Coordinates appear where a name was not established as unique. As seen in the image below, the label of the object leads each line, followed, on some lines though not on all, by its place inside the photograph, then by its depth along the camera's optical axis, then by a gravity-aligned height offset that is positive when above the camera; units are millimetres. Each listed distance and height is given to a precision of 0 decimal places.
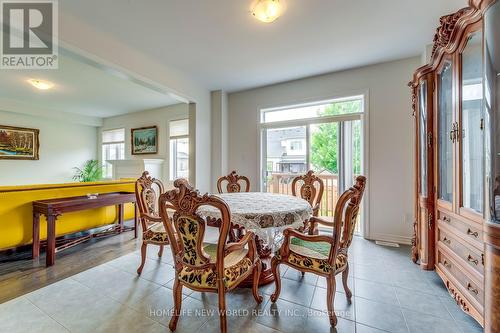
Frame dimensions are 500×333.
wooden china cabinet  1457 +81
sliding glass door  3578 +424
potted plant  6602 -102
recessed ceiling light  4020 +1631
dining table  1629 -367
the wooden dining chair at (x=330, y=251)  1459 -656
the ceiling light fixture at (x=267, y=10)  1971 +1497
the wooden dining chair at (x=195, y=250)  1268 -527
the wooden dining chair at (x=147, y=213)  2199 -488
